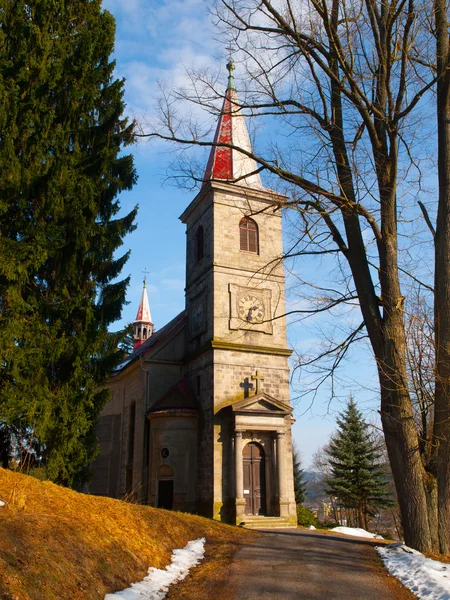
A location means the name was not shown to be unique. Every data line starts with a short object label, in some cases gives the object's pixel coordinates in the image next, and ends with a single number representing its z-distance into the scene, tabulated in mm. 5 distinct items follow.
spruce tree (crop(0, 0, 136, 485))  12391
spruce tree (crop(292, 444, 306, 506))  33275
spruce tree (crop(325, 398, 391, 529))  28906
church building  19047
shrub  22281
